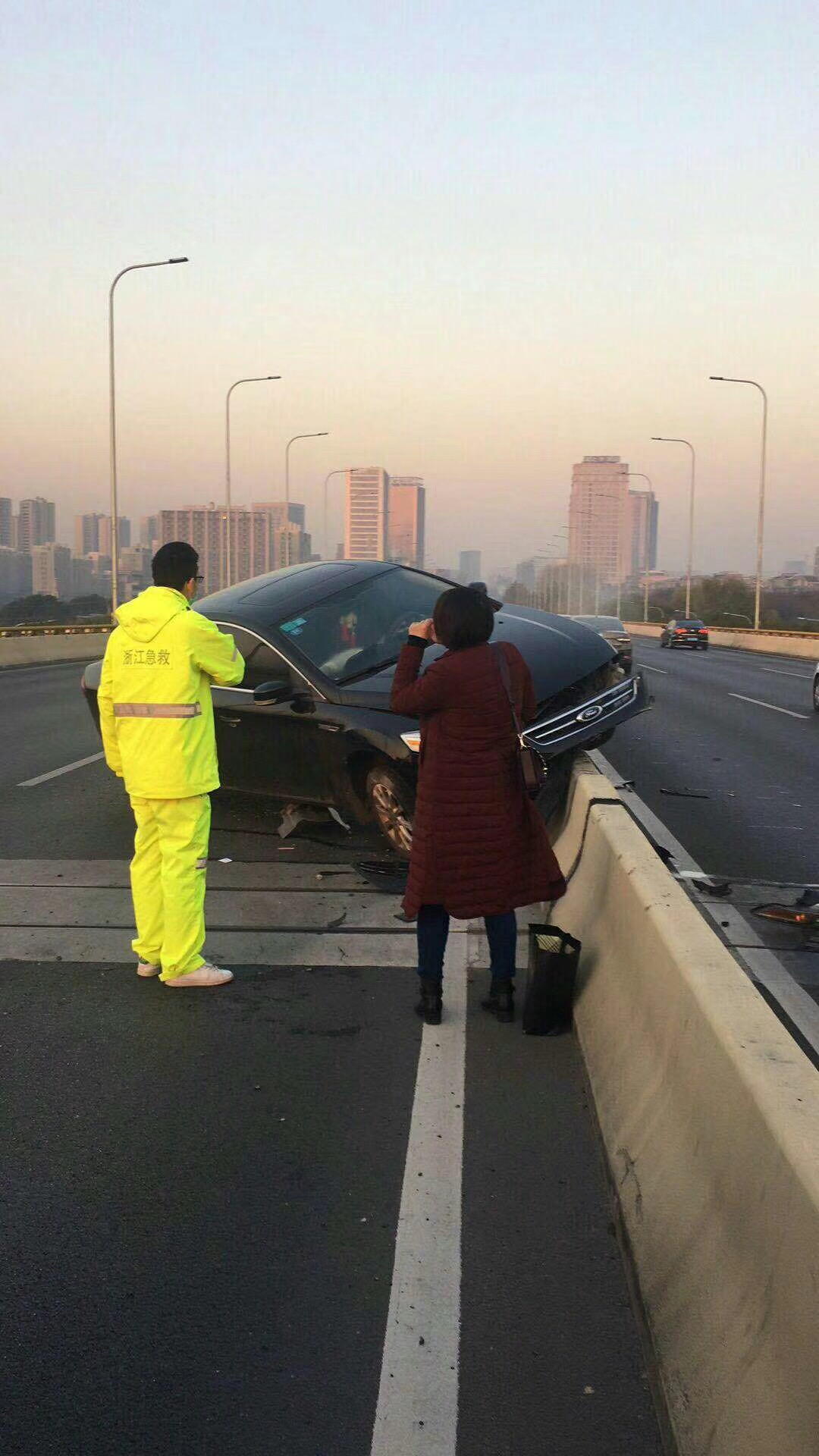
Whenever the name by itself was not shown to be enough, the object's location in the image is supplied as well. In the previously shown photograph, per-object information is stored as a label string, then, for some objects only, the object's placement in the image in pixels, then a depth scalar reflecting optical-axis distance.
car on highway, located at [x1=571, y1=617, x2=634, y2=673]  25.96
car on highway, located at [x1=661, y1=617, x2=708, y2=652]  44.09
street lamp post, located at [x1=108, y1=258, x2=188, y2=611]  33.67
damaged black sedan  7.23
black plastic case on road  4.76
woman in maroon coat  4.76
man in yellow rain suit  5.28
